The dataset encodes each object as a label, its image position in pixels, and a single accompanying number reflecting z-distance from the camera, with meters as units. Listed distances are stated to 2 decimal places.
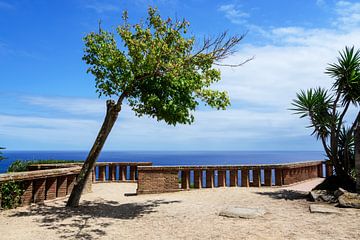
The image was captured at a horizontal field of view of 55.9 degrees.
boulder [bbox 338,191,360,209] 10.74
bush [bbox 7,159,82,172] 16.81
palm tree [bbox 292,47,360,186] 13.74
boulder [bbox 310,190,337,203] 11.83
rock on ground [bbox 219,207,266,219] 9.91
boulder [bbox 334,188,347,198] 11.49
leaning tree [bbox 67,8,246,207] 11.61
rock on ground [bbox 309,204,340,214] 10.16
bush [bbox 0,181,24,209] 11.08
